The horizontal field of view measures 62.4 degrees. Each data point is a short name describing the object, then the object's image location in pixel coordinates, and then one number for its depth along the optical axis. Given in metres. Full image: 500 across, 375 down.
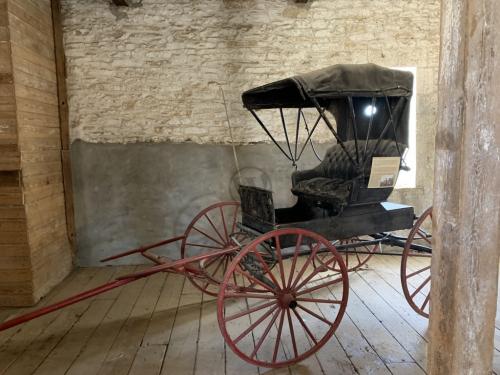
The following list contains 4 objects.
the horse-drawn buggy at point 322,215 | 2.62
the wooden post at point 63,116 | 4.44
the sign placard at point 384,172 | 3.02
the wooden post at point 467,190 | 1.58
